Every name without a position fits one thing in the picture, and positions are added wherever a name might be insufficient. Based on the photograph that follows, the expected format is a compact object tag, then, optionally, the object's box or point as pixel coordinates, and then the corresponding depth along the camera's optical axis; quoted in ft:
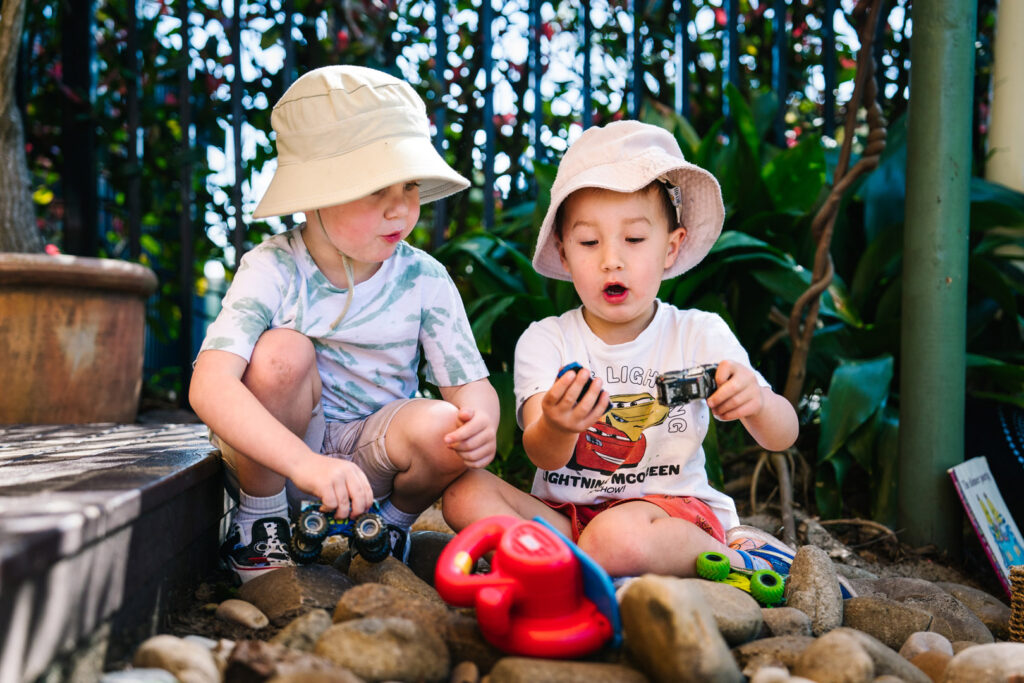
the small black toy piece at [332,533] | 4.82
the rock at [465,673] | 3.68
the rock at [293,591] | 4.47
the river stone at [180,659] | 3.43
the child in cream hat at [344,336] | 5.16
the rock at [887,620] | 4.82
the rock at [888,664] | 3.86
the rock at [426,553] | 5.68
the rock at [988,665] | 3.83
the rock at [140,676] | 3.30
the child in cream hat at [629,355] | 5.61
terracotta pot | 8.27
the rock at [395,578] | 4.72
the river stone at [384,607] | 3.96
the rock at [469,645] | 3.87
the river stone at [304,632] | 3.85
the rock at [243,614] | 4.40
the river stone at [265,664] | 3.33
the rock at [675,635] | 3.31
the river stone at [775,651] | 3.92
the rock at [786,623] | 4.44
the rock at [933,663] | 4.21
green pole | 7.01
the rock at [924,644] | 4.50
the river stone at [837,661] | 3.59
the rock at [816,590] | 4.78
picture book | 6.61
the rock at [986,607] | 5.69
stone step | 2.89
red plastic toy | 3.69
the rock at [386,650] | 3.51
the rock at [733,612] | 4.10
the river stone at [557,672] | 3.34
